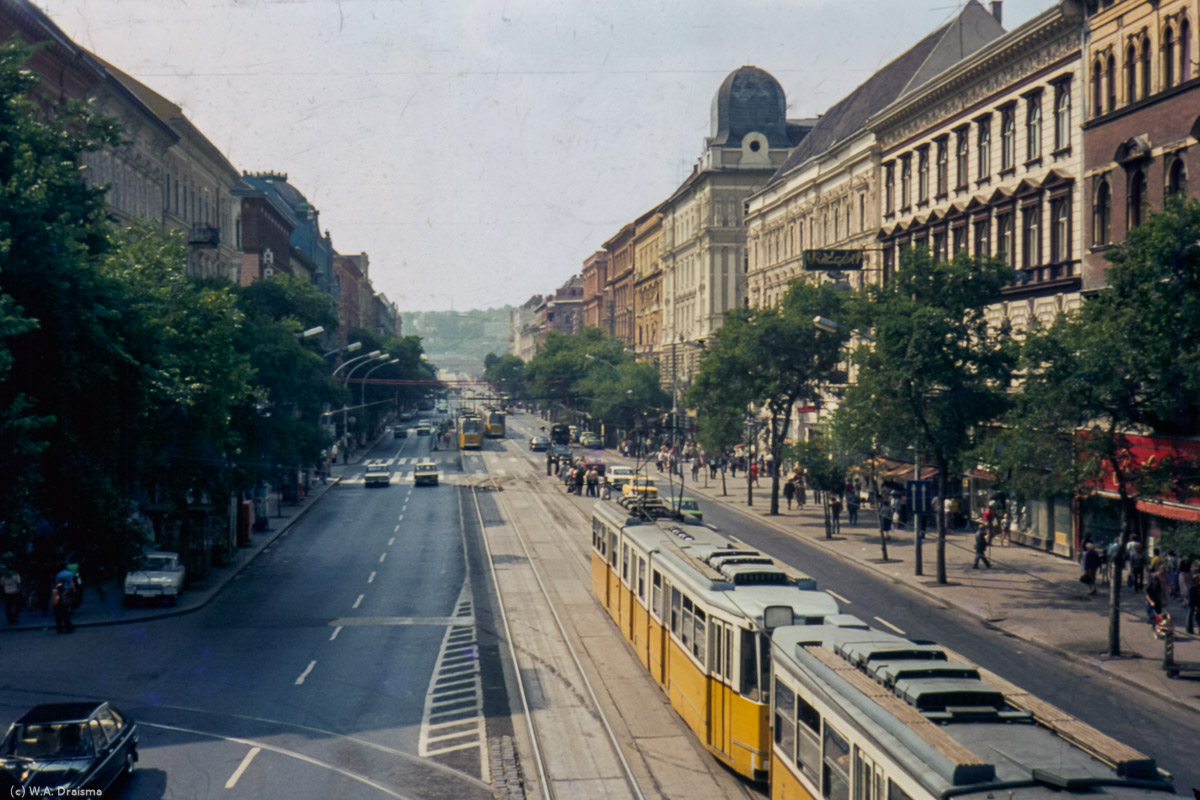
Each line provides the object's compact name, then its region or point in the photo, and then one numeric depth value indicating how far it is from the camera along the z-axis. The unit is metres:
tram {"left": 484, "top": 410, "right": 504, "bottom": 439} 127.31
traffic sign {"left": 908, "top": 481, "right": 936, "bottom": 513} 36.65
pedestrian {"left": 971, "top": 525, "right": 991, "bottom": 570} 36.69
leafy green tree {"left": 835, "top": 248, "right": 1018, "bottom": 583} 32.12
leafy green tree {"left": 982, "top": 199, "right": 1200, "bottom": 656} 23.22
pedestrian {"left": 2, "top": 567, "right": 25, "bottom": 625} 29.61
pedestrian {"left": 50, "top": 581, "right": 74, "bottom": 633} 28.38
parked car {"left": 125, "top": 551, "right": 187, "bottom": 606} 31.88
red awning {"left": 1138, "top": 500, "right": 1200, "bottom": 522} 29.64
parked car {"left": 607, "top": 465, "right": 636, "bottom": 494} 63.91
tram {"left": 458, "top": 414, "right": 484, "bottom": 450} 108.50
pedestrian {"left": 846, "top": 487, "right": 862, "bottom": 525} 51.00
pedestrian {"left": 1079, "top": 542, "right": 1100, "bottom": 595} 32.75
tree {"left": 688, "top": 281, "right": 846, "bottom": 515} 51.31
